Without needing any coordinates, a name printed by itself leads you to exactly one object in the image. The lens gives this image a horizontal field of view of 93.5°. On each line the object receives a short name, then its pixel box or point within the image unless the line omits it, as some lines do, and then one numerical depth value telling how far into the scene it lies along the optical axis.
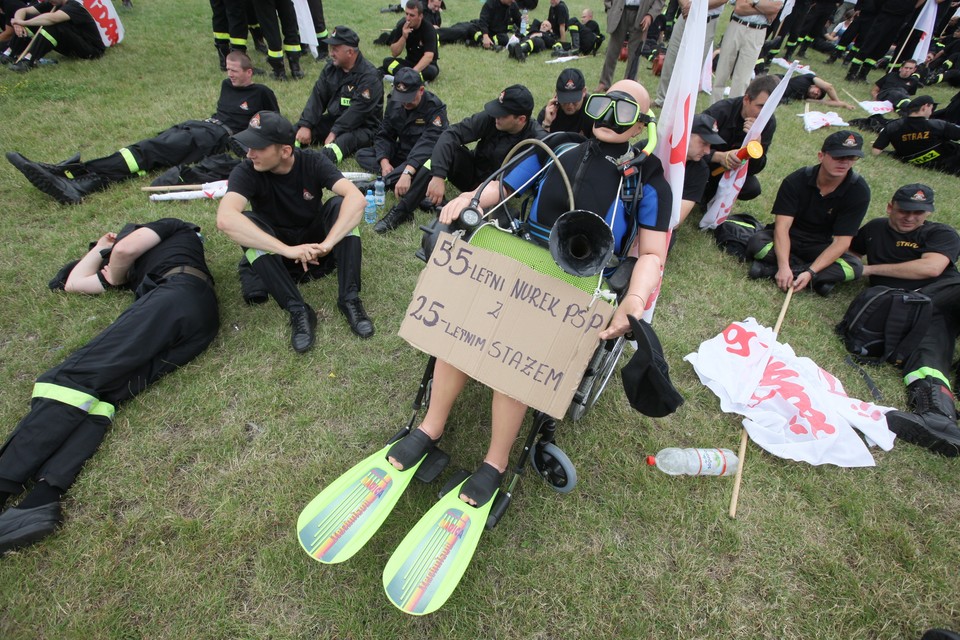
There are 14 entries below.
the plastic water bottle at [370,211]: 4.89
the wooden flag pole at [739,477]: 2.68
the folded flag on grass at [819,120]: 8.47
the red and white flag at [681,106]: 2.98
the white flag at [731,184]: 4.37
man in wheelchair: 2.38
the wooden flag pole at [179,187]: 4.94
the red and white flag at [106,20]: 7.73
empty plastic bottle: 2.82
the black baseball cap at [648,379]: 1.86
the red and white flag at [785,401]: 3.00
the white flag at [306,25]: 8.16
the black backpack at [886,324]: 3.64
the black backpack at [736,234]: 4.91
